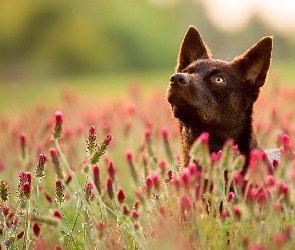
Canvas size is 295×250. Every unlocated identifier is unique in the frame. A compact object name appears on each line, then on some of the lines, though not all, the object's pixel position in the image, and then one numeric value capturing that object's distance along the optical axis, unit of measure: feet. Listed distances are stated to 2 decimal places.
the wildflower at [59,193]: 25.76
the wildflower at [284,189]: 20.94
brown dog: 30.83
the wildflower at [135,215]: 22.14
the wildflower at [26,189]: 25.22
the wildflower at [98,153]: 24.76
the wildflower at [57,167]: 24.58
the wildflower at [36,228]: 26.89
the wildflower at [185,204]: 22.52
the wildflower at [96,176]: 25.64
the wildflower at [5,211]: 26.48
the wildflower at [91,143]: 25.22
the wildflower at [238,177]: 20.96
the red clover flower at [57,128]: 25.54
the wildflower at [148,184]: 24.43
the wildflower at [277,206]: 21.68
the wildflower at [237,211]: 20.64
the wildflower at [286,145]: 22.67
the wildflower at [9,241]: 26.40
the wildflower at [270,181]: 20.64
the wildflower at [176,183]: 22.87
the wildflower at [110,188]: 25.35
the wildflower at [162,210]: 23.24
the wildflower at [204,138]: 21.55
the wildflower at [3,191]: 26.13
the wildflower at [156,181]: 22.38
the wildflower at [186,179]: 21.71
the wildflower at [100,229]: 22.39
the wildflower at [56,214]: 26.78
